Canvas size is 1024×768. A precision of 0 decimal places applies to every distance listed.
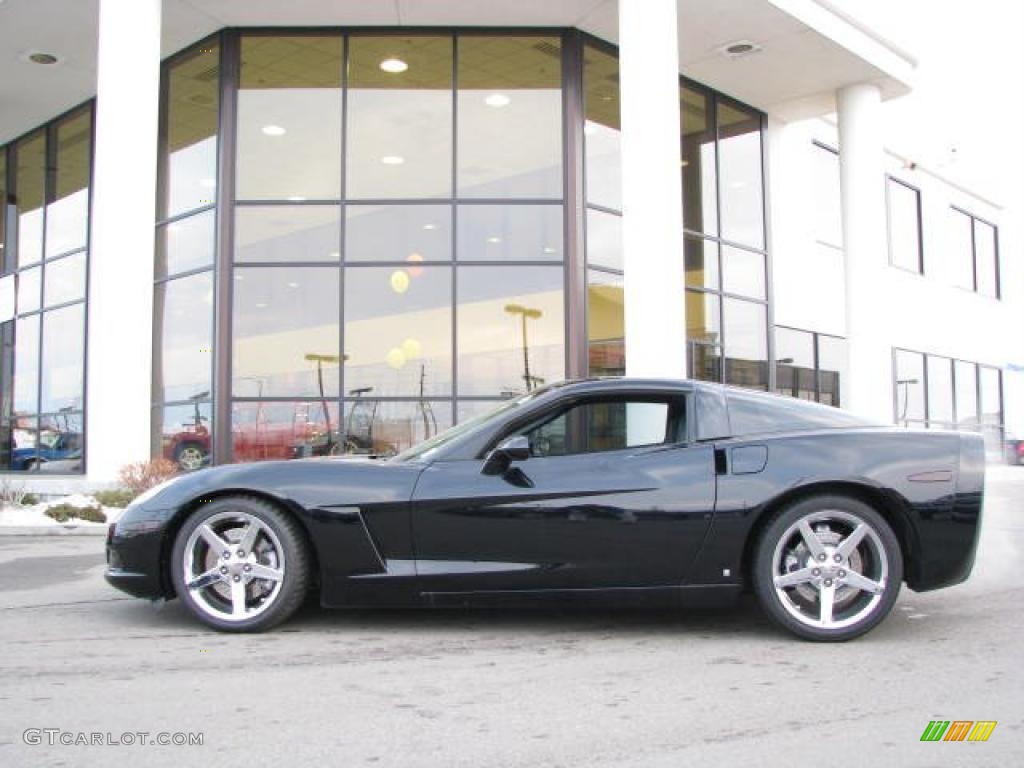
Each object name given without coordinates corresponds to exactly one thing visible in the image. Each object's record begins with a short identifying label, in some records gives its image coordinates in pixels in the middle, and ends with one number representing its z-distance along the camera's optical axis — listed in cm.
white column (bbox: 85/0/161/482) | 1270
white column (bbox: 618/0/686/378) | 1273
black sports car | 453
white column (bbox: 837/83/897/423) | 1703
